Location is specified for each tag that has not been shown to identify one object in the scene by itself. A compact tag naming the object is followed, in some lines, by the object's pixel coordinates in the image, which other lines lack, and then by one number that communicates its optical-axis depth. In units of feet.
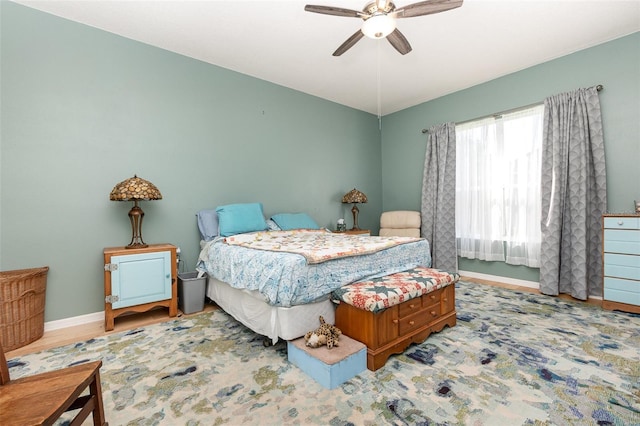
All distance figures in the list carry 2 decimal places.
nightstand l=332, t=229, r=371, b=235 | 14.96
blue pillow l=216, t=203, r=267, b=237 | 10.69
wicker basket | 7.15
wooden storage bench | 6.18
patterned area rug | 4.79
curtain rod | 10.52
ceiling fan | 6.74
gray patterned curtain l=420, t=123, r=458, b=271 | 14.71
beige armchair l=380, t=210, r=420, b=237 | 15.30
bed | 6.51
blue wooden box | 5.51
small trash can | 9.75
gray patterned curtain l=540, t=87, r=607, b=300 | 10.53
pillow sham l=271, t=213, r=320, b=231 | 12.57
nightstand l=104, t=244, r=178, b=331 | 8.38
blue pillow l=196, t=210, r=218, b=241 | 10.80
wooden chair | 2.90
